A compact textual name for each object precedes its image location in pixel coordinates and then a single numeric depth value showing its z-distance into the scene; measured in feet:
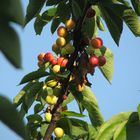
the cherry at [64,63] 8.22
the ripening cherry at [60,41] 8.42
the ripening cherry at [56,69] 8.28
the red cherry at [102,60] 8.38
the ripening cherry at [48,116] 8.39
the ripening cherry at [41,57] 8.69
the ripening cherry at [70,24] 8.29
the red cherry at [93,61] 8.26
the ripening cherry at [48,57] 8.52
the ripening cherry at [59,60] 8.25
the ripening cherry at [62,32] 8.43
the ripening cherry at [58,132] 8.34
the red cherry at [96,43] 8.31
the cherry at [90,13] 8.26
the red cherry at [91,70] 8.32
